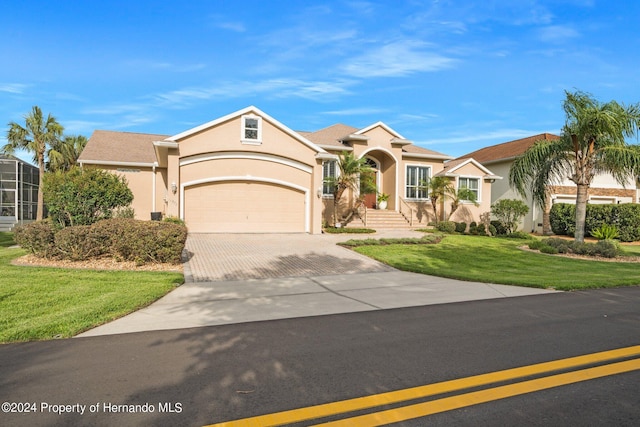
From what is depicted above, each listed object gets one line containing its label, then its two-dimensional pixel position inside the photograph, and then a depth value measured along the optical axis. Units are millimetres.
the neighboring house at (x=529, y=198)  27281
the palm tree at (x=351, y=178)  21156
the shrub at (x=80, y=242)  11266
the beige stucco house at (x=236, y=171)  18625
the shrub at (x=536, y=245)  16666
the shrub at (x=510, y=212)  23248
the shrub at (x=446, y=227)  23422
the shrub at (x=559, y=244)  15837
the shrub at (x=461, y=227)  24156
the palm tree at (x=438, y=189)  24381
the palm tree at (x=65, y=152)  29875
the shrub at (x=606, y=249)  14945
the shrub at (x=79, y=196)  13258
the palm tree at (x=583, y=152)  15031
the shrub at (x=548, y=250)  15984
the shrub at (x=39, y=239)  11531
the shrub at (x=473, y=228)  24094
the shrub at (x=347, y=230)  20719
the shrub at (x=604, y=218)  22438
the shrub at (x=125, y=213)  15512
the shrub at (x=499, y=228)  23812
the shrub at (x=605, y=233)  19562
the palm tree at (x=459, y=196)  24812
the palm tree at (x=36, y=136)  27984
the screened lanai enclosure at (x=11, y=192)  24984
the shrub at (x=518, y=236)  22148
